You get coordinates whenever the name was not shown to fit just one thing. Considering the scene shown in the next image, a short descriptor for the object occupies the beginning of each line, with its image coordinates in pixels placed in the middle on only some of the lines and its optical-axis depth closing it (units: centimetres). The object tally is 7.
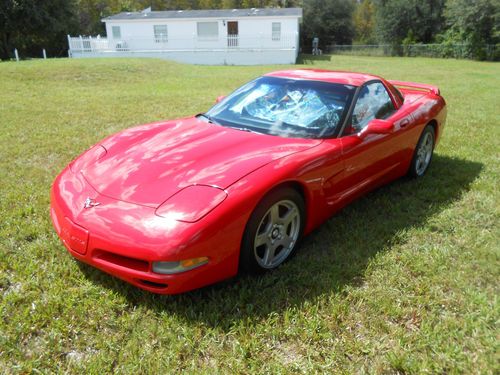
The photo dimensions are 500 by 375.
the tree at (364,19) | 6116
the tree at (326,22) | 4525
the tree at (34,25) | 3086
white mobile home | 2595
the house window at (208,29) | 2848
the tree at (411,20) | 4178
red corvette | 229
